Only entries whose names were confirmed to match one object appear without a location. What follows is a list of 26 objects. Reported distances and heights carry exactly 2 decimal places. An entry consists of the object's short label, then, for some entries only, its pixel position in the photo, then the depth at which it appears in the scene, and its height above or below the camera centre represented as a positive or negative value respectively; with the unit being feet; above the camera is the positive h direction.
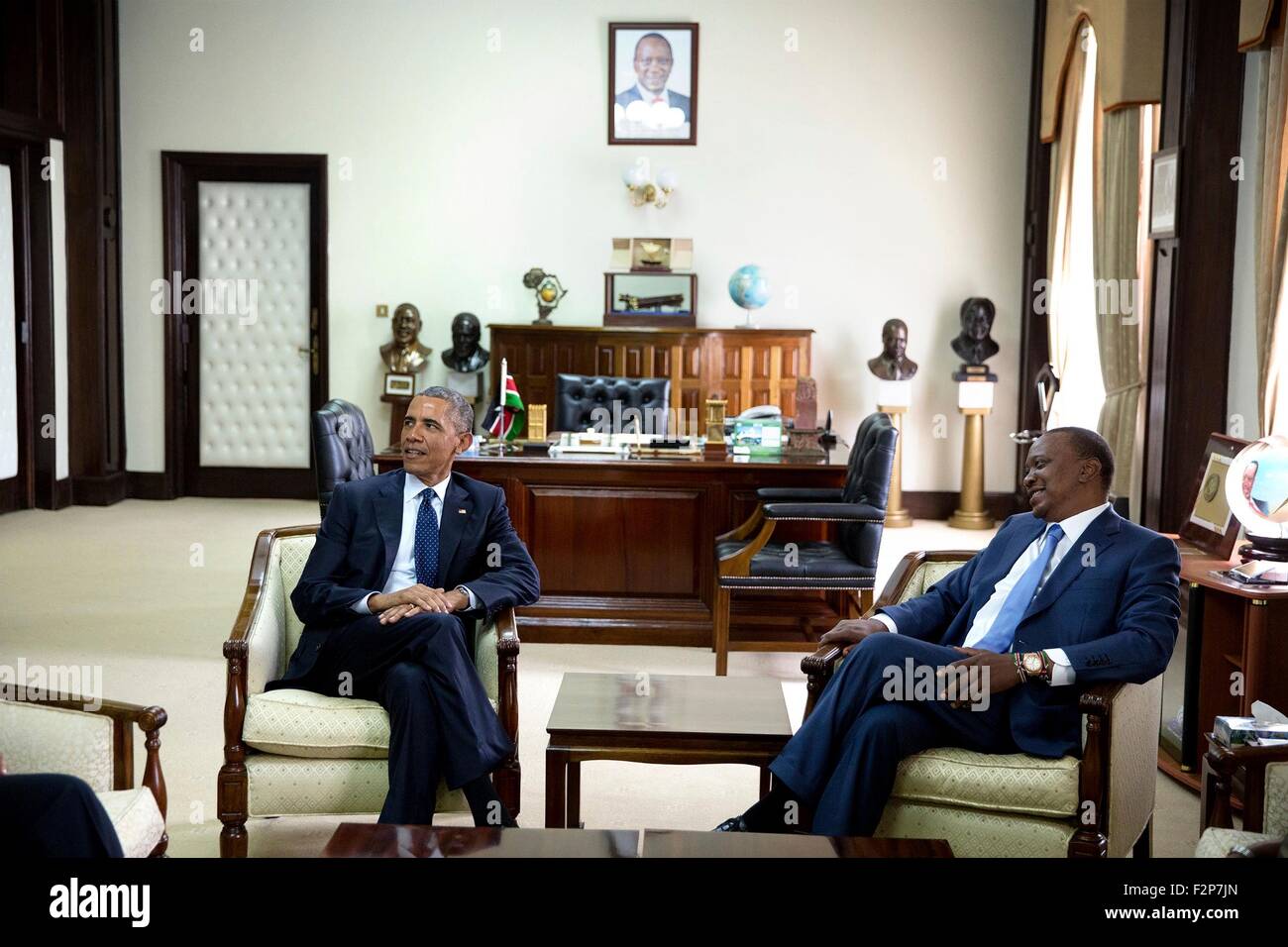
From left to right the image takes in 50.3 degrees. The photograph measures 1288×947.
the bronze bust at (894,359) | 30.55 -0.12
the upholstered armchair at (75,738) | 9.59 -2.76
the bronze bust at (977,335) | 30.63 +0.44
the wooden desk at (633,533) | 19.84 -2.65
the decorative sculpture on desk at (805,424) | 21.50 -1.15
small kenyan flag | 21.70 -1.01
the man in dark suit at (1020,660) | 10.54 -2.41
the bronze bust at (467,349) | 30.86 -0.02
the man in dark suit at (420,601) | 11.17 -2.24
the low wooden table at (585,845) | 8.63 -3.17
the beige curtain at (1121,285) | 23.24 +1.23
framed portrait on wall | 31.24 +6.07
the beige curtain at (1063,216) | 27.55 +2.87
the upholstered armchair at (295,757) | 11.23 -3.38
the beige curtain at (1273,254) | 18.15 +1.39
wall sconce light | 31.14 +3.74
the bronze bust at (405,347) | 31.47 +0.00
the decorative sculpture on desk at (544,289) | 30.94 +1.34
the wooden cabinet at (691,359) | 30.42 -0.19
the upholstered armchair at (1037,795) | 10.19 -3.33
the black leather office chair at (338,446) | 17.99 -1.32
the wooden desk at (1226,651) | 13.16 -2.90
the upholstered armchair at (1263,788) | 9.19 -2.88
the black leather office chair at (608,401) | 26.40 -0.99
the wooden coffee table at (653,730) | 11.13 -3.11
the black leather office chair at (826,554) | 17.83 -2.65
